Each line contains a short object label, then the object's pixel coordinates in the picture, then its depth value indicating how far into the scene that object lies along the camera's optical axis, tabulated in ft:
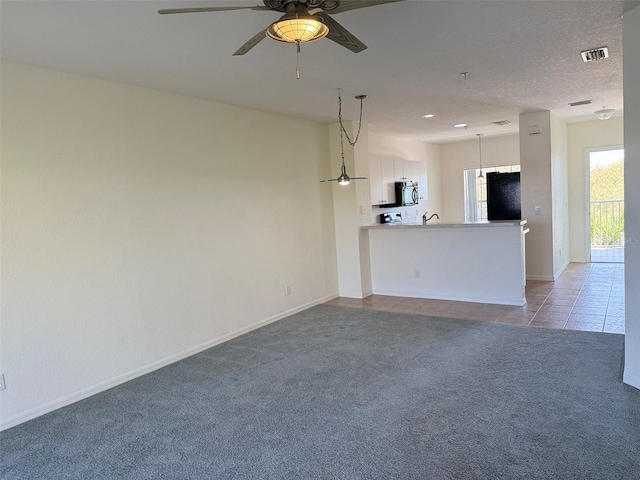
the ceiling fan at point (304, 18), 6.18
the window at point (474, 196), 29.94
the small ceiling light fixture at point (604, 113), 19.13
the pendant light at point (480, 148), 28.86
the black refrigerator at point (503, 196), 23.66
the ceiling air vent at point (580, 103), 17.81
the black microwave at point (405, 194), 24.40
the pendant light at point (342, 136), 15.66
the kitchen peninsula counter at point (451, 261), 17.08
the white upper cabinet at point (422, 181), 27.11
